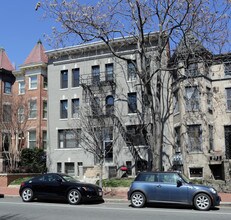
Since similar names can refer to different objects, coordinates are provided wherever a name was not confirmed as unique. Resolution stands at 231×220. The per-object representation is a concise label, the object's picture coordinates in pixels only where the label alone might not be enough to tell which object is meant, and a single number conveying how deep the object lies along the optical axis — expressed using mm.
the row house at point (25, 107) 34344
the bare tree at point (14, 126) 33844
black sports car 16094
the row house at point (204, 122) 26891
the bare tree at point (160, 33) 20688
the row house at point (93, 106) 30172
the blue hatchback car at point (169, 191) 14195
